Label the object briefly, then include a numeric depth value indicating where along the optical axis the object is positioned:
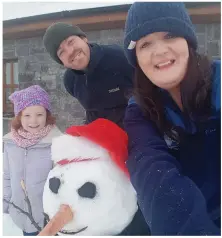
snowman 0.87
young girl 1.50
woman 0.76
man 1.37
